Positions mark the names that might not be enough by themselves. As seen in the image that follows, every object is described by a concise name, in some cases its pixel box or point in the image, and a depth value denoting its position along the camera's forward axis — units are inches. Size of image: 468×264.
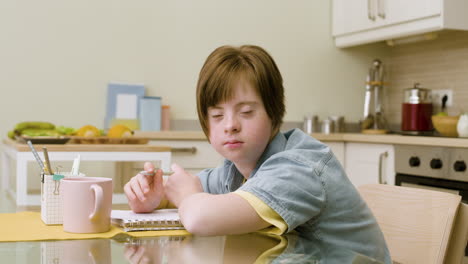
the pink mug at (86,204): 70.1
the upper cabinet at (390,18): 178.4
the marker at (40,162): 77.0
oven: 152.9
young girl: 70.6
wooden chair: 77.6
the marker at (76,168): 76.7
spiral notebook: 73.4
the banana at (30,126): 136.7
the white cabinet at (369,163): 180.9
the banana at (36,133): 117.2
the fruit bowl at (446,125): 172.2
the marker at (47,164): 74.6
